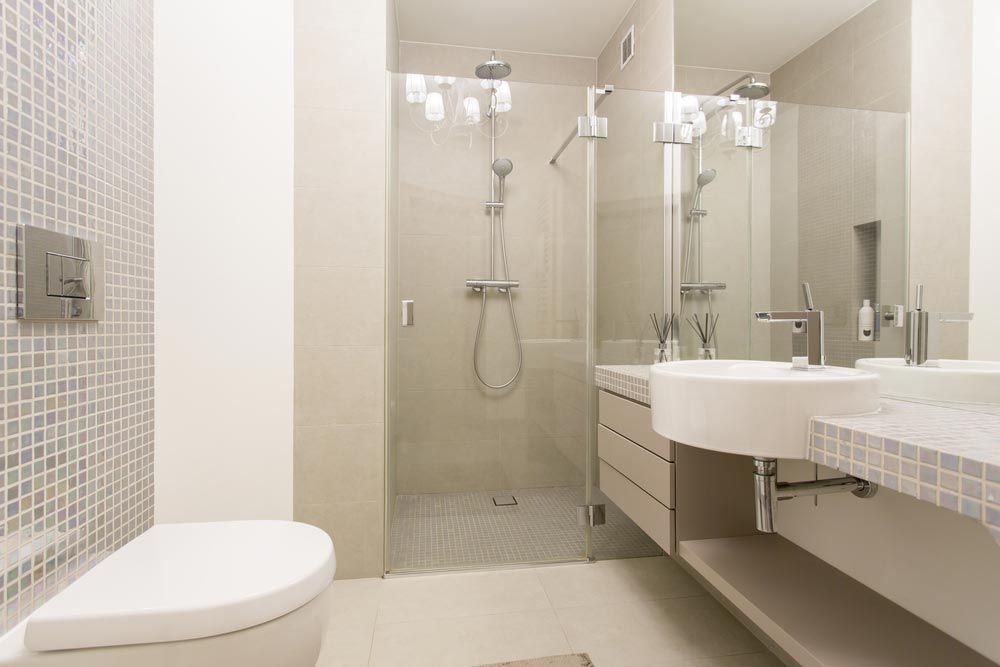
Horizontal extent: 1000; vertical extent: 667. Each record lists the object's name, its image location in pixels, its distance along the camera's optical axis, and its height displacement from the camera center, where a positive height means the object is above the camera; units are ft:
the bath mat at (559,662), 4.58 -3.12
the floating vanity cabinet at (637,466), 5.00 -1.58
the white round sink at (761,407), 3.06 -0.51
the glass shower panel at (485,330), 6.41 -0.06
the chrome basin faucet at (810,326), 4.07 +0.00
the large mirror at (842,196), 3.51 +1.21
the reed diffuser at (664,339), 6.51 -0.17
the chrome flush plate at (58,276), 3.32 +0.36
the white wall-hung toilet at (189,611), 2.84 -1.70
